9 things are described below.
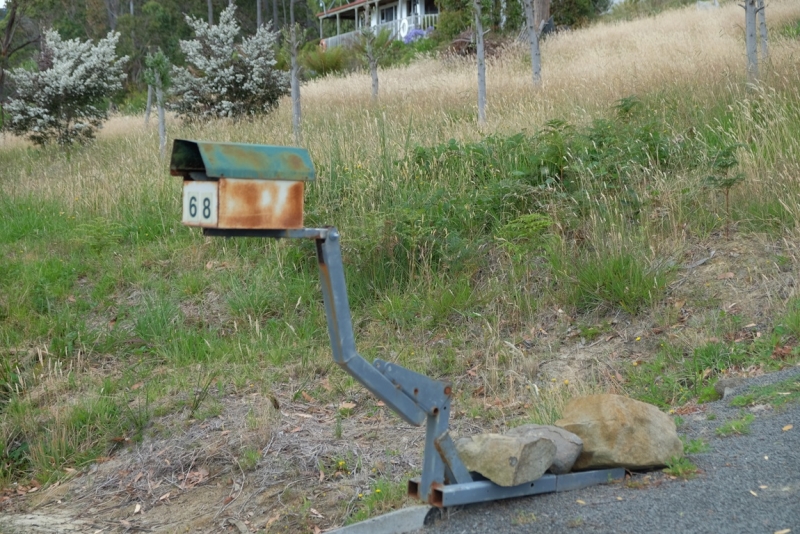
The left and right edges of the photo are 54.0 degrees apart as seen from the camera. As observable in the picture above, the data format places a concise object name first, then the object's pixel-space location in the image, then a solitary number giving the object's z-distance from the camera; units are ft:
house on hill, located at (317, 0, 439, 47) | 111.86
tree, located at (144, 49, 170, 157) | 41.01
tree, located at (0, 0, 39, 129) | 58.65
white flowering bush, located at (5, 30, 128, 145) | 52.37
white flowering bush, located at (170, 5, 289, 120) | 53.93
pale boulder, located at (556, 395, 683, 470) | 12.07
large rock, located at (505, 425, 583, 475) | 11.99
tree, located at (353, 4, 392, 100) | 49.90
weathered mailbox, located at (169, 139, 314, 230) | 9.15
